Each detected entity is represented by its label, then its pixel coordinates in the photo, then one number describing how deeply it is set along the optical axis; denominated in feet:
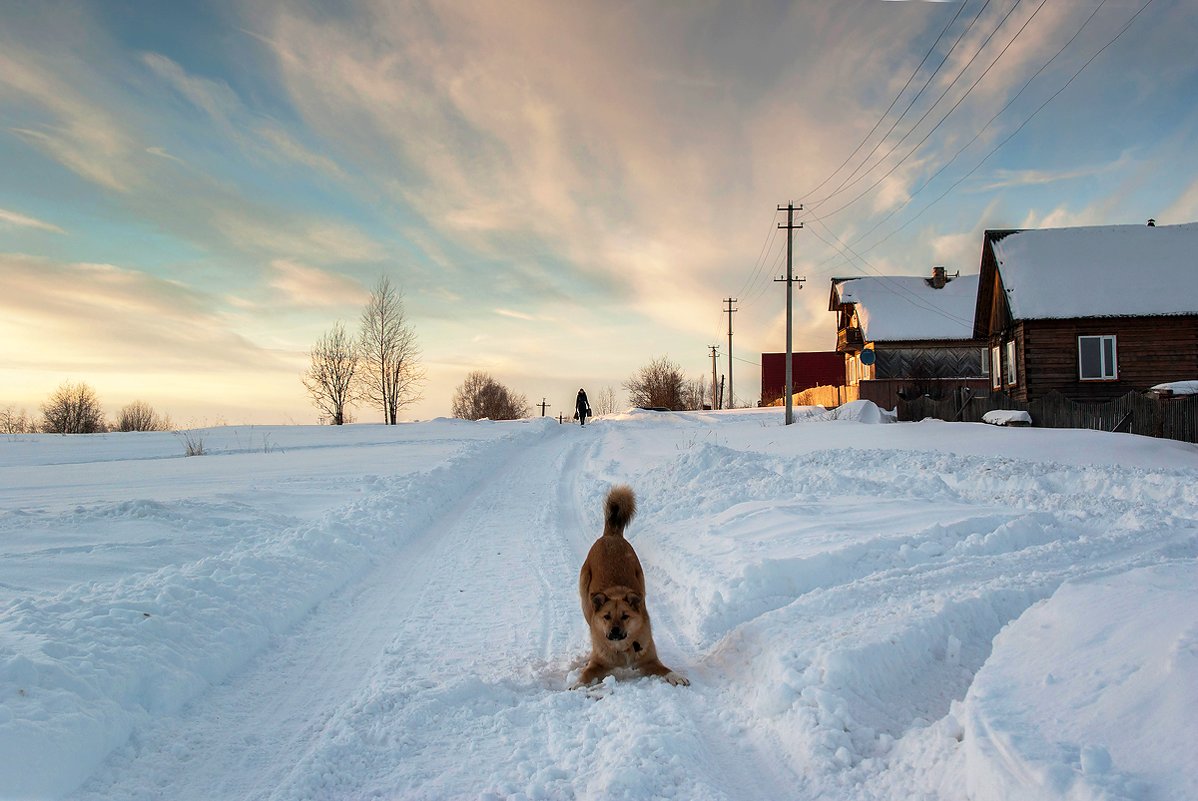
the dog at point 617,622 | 15.15
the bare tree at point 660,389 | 251.60
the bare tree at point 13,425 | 223.71
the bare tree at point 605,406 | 360.28
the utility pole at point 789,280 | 108.68
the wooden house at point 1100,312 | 85.92
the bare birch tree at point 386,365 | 175.32
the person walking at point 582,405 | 139.13
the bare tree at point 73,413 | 193.83
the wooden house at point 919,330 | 153.28
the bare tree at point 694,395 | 270.53
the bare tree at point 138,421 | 200.23
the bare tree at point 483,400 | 298.35
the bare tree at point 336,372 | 178.91
